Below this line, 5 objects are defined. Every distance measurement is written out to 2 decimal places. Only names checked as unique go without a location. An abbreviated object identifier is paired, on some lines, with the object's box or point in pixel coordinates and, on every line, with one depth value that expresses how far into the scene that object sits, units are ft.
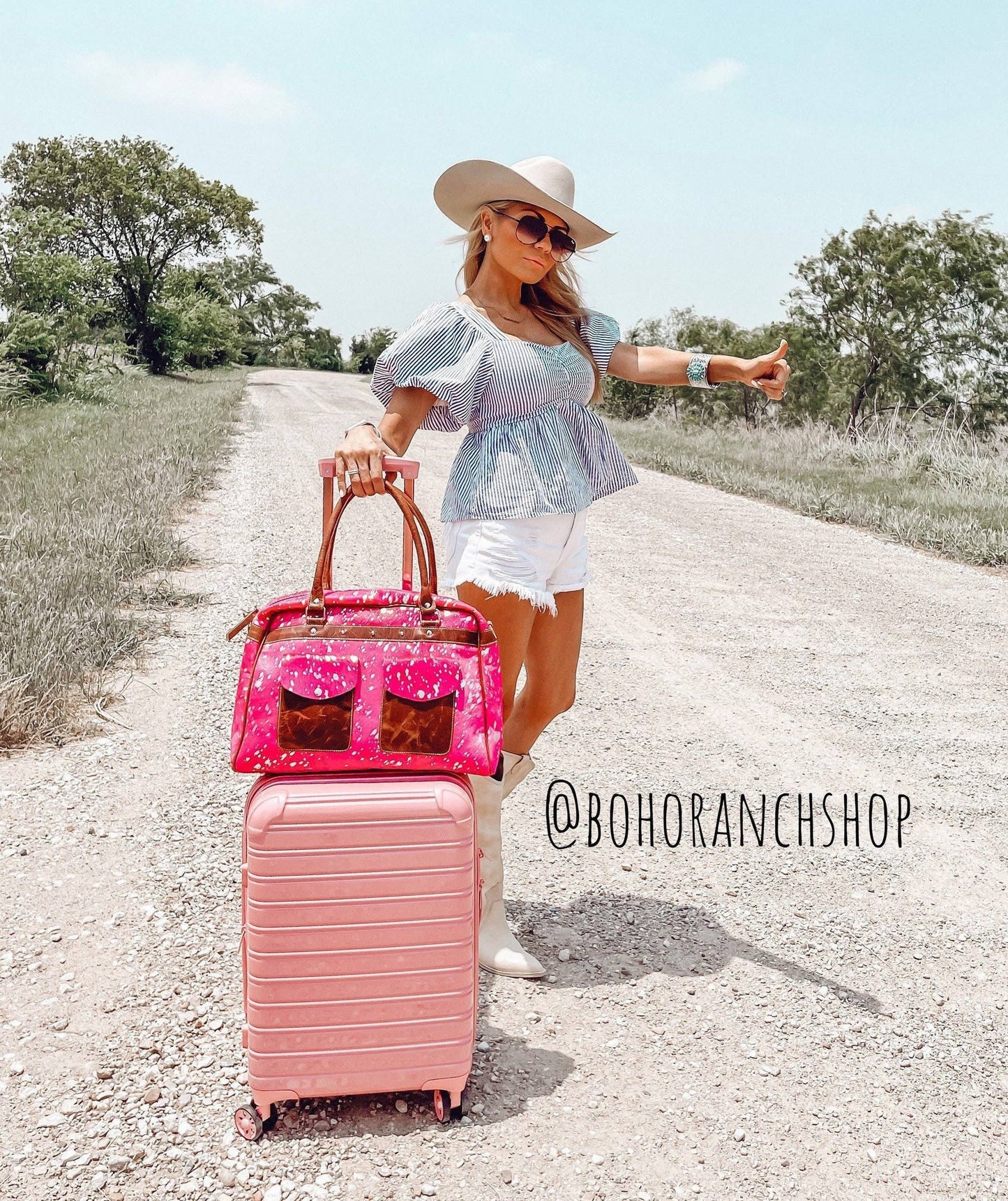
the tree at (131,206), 130.52
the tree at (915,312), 54.08
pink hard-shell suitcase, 6.54
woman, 8.27
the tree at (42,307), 63.31
